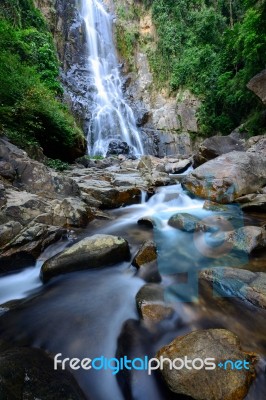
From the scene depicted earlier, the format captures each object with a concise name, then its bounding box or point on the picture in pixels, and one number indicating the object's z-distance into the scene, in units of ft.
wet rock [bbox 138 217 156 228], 17.12
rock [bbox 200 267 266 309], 8.09
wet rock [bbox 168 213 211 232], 14.61
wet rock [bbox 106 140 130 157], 59.49
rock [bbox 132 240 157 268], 11.45
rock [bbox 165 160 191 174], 40.57
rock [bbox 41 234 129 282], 11.06
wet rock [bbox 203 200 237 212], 18.84
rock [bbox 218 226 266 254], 11.68
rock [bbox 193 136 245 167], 37.55
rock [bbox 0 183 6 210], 13.70
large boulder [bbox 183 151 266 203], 21.13
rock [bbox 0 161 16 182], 16.94
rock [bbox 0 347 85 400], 4.97
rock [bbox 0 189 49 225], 13.35
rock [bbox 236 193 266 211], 17.85
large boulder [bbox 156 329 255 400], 5.34
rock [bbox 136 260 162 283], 10.45
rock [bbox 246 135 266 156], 30.77
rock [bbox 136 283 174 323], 8.04
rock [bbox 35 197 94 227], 15.01
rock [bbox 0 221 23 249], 12.04
